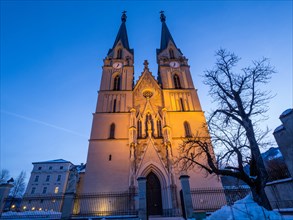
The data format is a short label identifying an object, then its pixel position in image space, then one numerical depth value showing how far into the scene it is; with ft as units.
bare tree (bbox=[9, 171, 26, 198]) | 140.82
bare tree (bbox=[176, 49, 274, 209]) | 27.12
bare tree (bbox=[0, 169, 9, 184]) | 144.94
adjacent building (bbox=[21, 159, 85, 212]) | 134.47
